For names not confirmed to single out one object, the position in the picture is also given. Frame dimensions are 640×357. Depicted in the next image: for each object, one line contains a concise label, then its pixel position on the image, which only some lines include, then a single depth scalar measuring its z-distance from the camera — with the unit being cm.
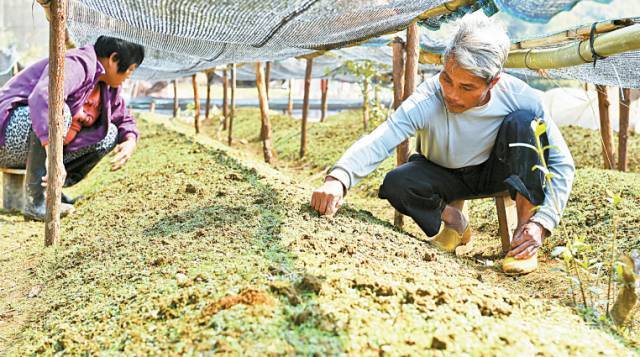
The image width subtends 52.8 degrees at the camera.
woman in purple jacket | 356
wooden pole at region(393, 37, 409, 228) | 371
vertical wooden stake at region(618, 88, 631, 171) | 554
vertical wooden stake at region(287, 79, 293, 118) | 1414
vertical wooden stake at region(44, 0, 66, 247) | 297
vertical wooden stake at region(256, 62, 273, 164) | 737
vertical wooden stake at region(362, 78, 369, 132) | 889
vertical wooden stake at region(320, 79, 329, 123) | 1281
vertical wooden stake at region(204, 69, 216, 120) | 1303
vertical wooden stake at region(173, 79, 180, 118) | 1513
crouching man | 253
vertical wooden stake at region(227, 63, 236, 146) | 920
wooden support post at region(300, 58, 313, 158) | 823
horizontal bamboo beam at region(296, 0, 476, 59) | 339
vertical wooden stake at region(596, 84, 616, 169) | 524
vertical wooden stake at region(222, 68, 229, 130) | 1198
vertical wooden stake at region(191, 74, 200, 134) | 1084
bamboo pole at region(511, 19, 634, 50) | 297
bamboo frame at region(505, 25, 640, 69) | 282
